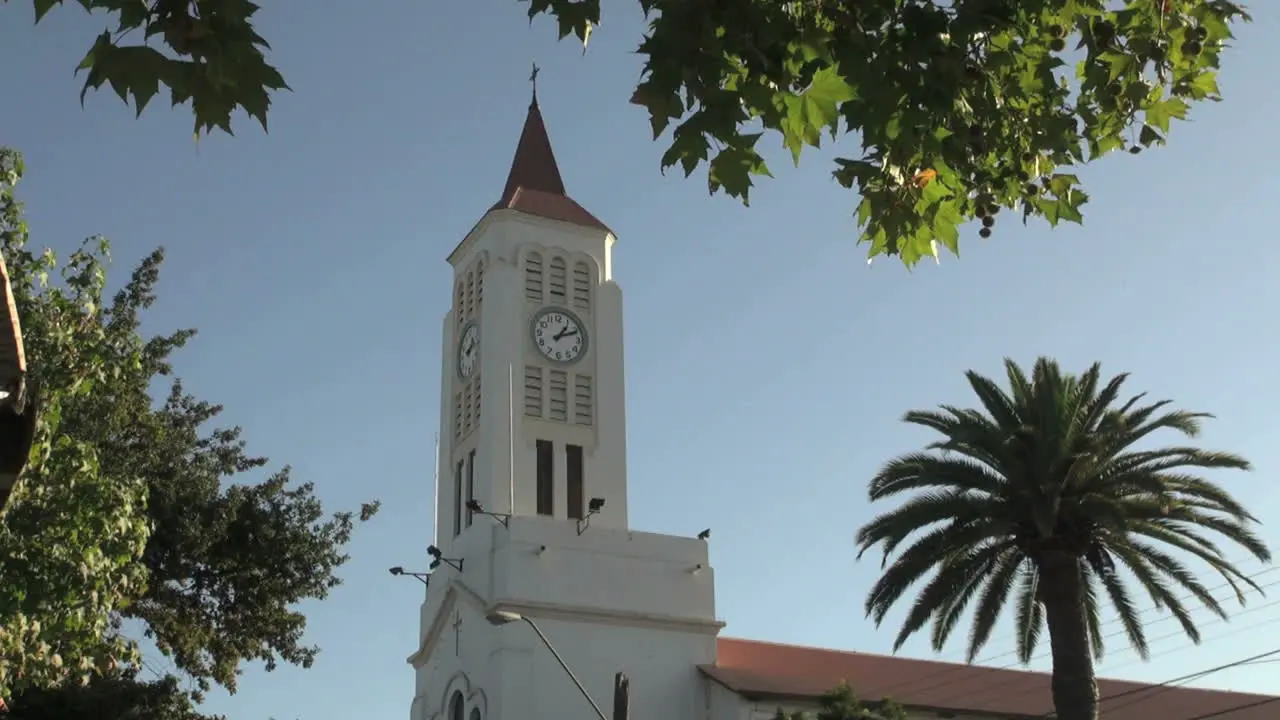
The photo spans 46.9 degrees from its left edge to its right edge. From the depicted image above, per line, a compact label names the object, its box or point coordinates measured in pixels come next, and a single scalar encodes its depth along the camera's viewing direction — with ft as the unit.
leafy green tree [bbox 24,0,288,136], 17.40
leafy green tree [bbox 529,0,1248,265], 19.58
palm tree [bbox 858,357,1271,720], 78.69
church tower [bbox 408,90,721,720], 116.06
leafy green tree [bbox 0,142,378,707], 54.08
